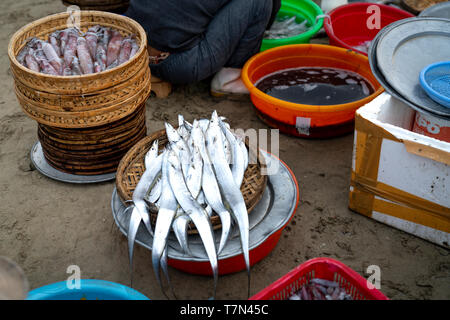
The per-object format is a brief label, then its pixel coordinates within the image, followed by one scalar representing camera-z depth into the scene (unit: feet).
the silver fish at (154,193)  8.35
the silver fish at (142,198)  7.69
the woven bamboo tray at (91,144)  10.11
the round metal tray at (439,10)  11.95
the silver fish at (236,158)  8.66
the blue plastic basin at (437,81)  8.50
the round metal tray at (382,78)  8.59
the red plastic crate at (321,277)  6.59
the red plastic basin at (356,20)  15.11
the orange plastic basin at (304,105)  11.12
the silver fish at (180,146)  8.70
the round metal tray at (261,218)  7.82
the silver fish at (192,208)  7.25
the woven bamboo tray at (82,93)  8.92
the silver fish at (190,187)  7.58
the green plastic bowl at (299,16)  14.08
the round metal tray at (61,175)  10.69
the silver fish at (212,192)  7.61
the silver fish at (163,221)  7.40
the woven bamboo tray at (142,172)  8.24
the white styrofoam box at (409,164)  7.75
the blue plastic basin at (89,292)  6.61
